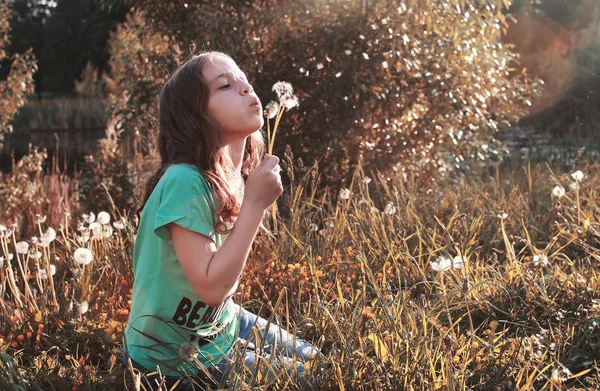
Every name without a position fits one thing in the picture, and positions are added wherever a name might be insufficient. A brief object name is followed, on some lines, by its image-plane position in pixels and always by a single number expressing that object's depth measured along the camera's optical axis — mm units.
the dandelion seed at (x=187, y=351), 2035
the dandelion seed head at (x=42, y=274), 2917
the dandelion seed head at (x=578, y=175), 3575
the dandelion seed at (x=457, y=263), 2555
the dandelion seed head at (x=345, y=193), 3548
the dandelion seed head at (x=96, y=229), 3188
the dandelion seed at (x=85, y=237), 3189
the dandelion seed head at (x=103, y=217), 3335
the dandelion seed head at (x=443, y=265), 2549
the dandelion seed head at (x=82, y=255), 2707
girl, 1934
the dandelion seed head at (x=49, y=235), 2920
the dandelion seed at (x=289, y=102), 3098
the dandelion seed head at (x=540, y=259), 2768
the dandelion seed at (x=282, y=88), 3229
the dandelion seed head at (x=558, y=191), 3428
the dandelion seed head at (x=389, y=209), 3352
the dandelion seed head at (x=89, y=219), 3469
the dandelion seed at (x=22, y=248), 2848
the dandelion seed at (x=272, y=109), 3026
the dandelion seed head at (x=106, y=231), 3399
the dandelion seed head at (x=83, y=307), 2540
